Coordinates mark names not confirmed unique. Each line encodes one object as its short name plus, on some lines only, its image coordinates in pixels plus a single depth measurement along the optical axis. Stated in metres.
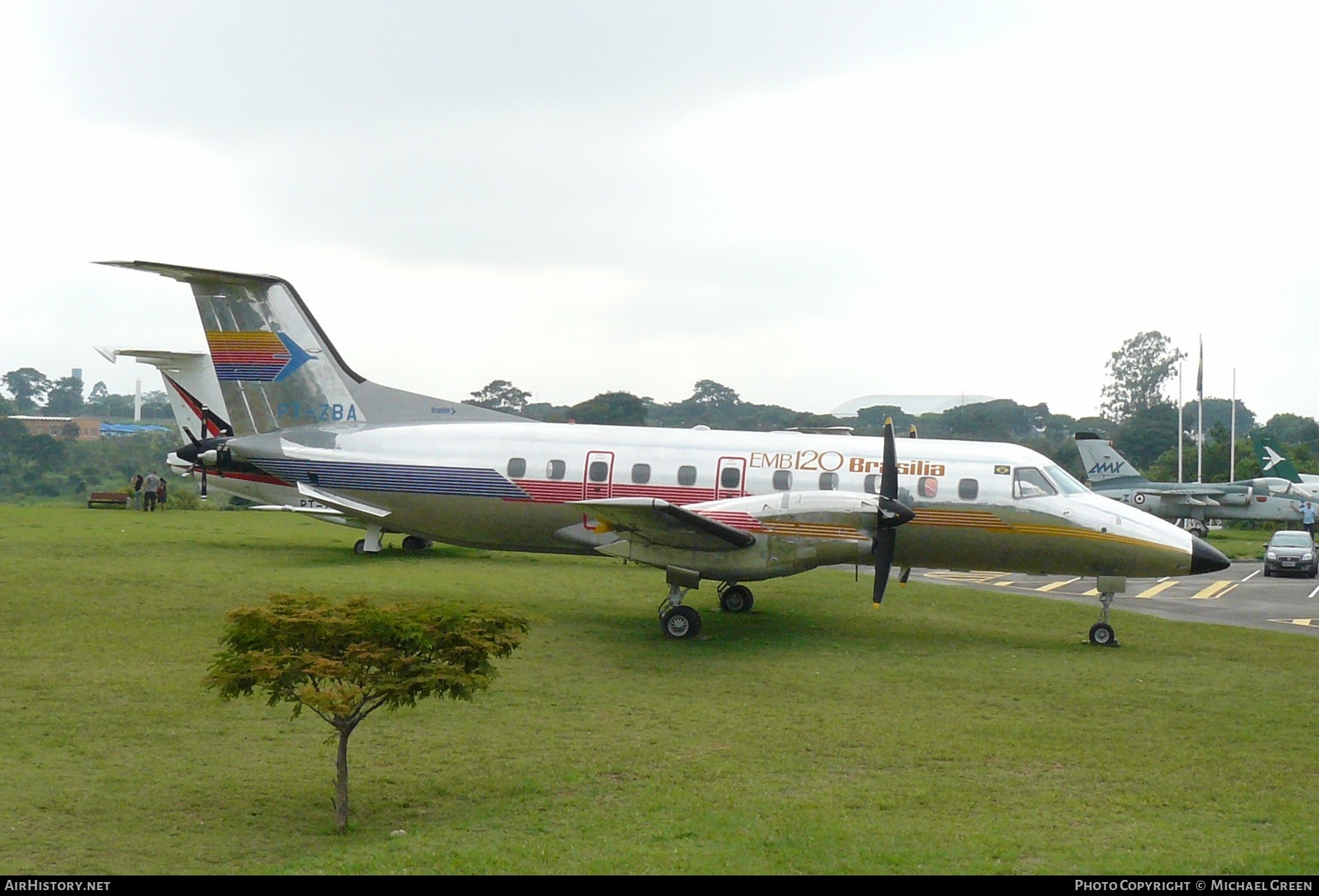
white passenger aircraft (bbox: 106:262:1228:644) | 18.67
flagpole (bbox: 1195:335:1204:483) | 65.83
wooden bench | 44.34
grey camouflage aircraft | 56.25
